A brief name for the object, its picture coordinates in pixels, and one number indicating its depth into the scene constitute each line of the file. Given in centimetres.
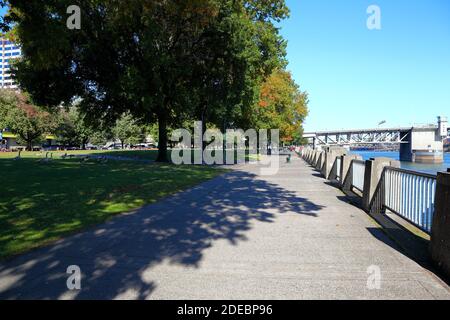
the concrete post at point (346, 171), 1192
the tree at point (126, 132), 8925
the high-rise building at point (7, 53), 16690
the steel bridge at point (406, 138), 9988
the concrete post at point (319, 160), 2063
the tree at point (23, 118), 5712
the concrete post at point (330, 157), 1625
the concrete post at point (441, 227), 417
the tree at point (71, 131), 7206
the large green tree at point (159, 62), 2133
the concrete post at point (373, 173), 807
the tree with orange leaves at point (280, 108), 4609
